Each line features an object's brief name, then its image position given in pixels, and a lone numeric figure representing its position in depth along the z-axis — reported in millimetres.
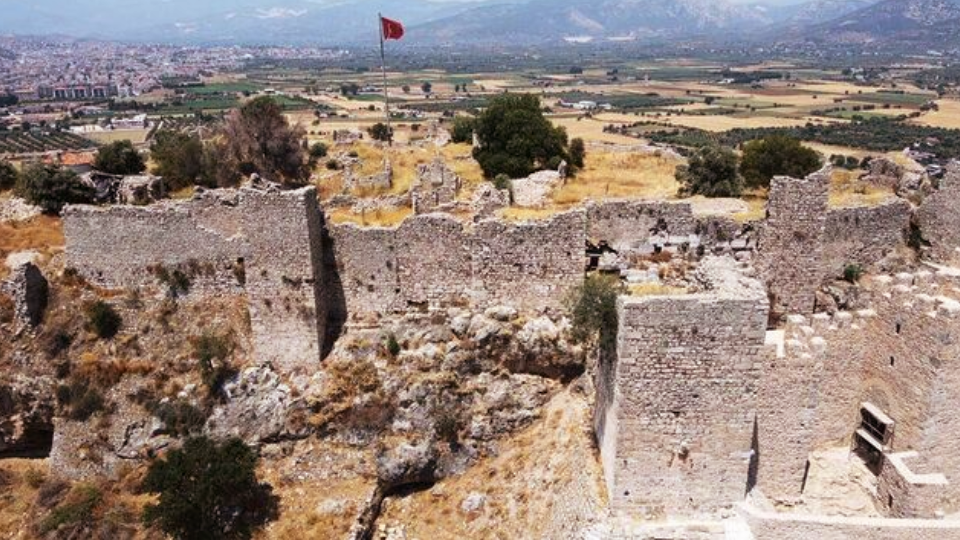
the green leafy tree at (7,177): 33438
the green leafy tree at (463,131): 43969
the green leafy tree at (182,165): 32656
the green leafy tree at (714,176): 28722
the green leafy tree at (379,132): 55844
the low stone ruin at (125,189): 30109
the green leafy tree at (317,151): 39625
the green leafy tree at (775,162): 31328
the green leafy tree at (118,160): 33719
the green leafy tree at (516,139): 33938
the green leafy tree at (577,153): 36281
